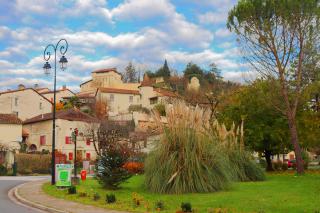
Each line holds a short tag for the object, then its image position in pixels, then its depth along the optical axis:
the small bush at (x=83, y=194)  19.50
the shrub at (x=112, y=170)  21.17
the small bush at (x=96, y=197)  18.08
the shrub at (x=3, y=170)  43.69
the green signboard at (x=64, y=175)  22.95
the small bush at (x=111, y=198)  16.86
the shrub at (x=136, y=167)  34.22
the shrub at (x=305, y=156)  49.14
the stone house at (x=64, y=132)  60.91
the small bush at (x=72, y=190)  20.73
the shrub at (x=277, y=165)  42.81
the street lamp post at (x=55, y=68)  25.69
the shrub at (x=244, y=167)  24.17
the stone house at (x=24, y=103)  72.56
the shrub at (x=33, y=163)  46.43
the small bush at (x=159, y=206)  14.83
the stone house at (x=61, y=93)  102.14
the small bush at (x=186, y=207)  13.87
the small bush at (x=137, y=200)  15.87
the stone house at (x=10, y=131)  57.41
